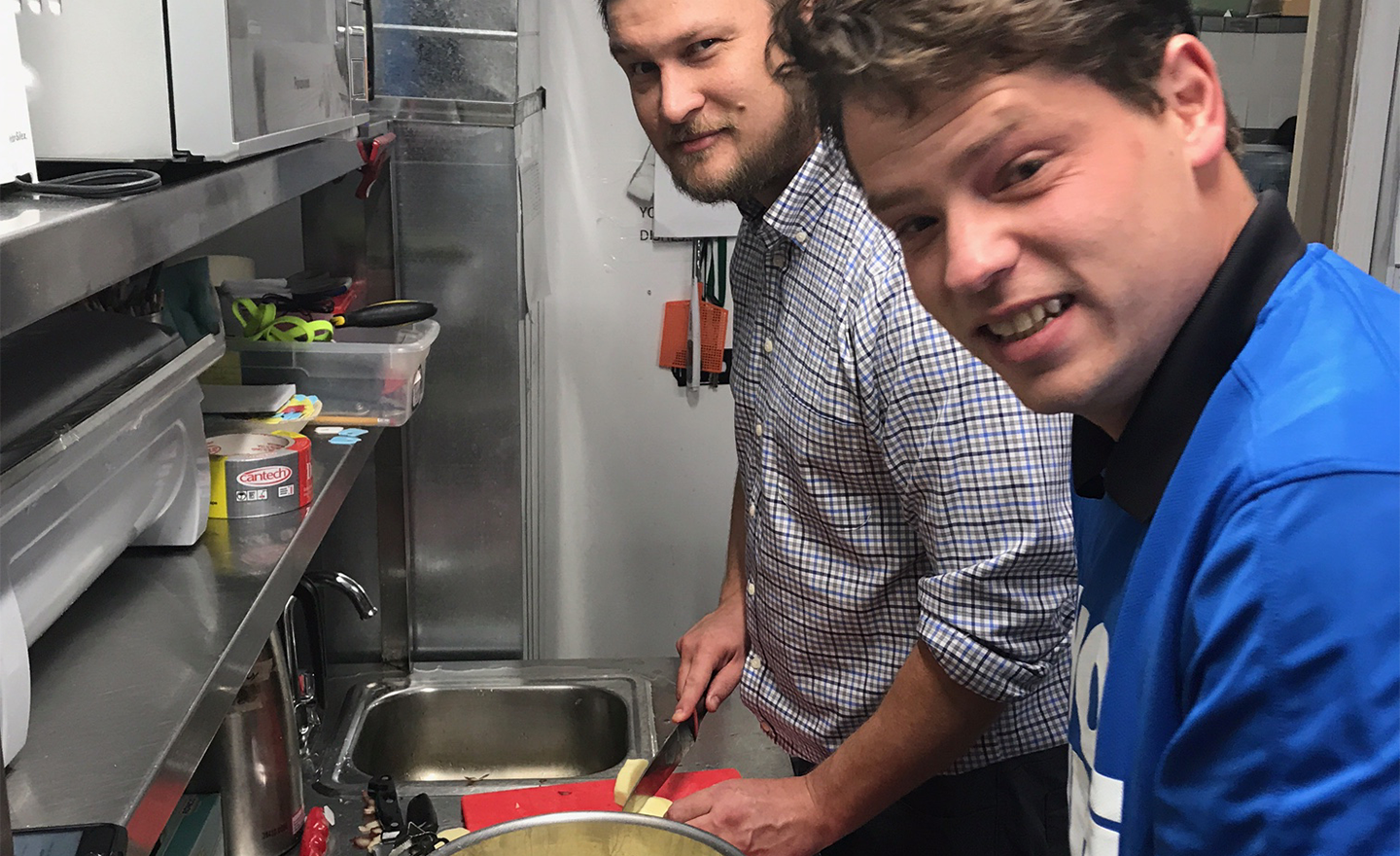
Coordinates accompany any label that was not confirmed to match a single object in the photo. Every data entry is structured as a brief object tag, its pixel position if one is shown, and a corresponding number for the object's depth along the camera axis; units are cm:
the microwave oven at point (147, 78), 75
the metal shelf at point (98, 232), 55
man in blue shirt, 49
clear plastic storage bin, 154
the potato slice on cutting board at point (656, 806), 139
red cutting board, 156
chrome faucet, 166
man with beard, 108
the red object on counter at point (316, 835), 148
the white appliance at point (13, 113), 58
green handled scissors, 158
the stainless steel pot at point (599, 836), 105
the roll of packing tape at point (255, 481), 116
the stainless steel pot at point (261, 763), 138
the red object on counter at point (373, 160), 163
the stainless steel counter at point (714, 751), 161
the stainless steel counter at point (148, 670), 68
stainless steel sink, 199
